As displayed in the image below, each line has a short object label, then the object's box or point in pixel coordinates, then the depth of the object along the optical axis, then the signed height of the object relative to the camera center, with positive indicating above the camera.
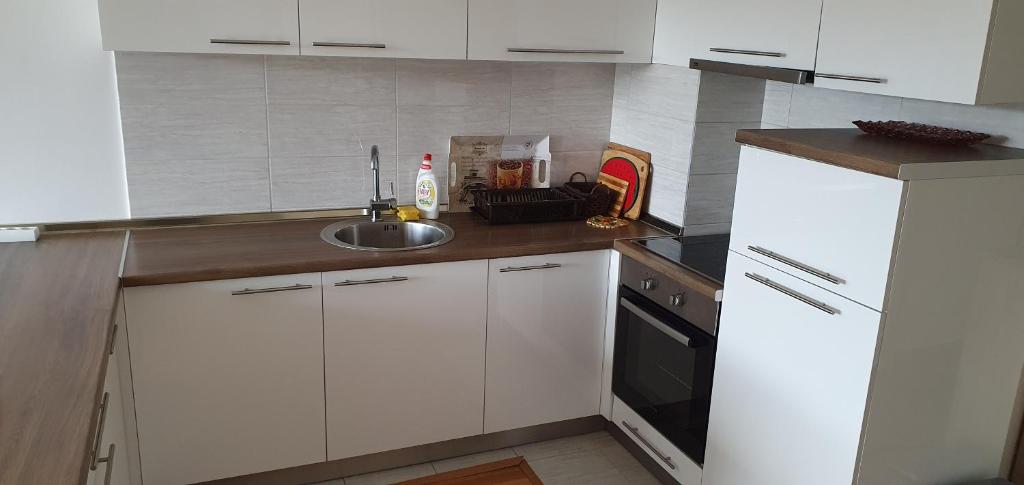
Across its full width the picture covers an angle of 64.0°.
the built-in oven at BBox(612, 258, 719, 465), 2.44 -0.91
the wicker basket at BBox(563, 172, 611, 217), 3.09 -0.51
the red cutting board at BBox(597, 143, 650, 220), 3.06 -0.44
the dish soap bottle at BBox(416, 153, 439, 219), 2.95 -0.49
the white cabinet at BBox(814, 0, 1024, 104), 1.76 +0.05
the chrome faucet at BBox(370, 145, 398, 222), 2.86 -0.52
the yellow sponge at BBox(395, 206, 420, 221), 2.94 -0.57
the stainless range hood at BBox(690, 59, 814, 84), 2.22 -0.02
